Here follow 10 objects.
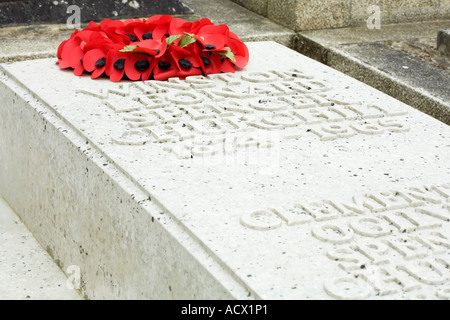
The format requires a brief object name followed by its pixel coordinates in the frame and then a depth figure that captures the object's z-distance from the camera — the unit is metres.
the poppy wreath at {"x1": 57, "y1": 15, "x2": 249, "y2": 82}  3.46
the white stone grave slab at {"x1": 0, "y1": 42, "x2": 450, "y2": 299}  2.01
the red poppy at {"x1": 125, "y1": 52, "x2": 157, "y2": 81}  3.44
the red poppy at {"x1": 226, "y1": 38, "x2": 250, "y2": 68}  3.63
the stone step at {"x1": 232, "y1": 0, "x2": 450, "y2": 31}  4.88
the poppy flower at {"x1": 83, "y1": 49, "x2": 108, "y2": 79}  3.44
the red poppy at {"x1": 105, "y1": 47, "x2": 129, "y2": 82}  3.42
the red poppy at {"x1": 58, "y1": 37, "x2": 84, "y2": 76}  3.48
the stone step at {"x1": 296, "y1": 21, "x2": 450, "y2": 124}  3.68
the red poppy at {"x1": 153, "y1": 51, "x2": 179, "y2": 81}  3.45
